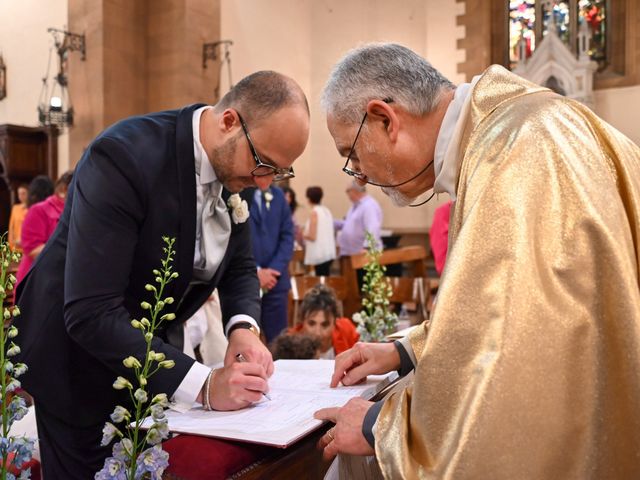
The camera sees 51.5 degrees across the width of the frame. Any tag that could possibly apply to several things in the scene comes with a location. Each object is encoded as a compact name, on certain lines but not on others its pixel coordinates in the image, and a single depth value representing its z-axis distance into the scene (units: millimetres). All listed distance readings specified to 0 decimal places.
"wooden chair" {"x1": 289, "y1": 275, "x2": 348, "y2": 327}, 5449
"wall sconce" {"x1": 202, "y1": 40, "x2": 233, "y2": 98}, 9312
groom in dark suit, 1505
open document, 1257
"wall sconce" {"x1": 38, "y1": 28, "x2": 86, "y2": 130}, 8602
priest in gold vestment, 984
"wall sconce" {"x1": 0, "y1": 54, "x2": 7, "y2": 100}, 10438
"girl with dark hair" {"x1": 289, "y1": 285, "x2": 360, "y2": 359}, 4062
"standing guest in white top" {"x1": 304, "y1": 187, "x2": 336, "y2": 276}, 7992
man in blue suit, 4789
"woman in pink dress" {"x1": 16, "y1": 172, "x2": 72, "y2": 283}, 4707
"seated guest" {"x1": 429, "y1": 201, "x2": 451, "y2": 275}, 4492
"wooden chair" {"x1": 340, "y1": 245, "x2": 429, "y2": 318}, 5301
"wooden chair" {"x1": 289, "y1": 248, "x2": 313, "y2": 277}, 8086
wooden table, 1171
